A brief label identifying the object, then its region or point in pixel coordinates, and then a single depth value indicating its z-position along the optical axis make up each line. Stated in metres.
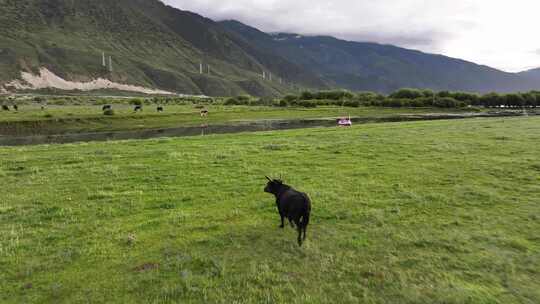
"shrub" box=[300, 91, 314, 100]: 150.30
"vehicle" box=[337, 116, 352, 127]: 56.55
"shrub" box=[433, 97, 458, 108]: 130.12
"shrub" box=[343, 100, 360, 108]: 131.85
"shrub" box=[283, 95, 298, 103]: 142.70
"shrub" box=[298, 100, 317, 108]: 128.88
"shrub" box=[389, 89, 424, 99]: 144.00
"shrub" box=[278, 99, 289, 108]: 129.64
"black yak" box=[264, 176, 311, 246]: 10.02
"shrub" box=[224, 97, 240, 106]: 134.27
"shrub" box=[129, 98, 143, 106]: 108.94
